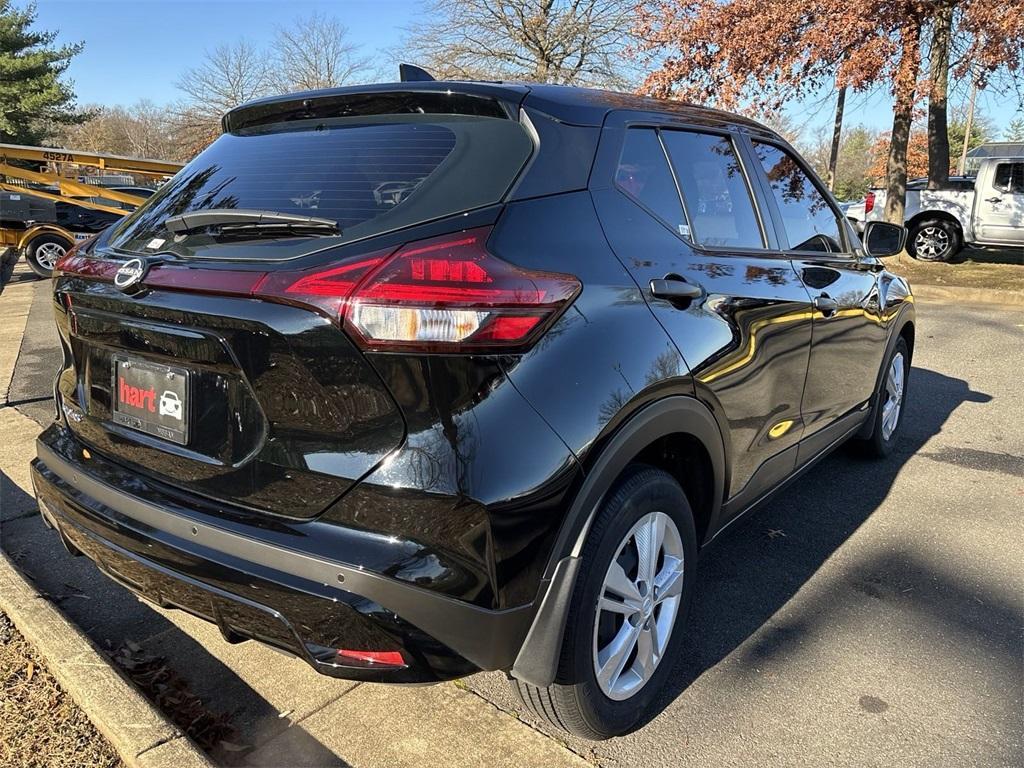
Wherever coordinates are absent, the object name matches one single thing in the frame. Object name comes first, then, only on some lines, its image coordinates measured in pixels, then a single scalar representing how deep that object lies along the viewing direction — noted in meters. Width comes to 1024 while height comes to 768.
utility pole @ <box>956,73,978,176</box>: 12.11
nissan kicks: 1.65
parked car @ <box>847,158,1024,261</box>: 14.15
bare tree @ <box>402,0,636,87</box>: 21.73
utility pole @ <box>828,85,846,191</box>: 22.48
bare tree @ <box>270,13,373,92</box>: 32.03
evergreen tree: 34.22
